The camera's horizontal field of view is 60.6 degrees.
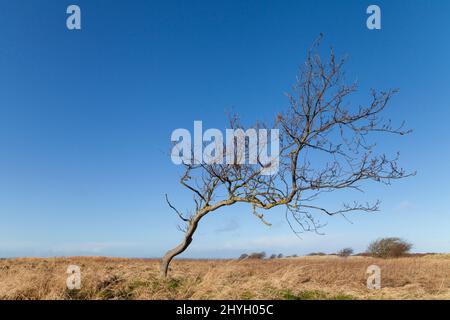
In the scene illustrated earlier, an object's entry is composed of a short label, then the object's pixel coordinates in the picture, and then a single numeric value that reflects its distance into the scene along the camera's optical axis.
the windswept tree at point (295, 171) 9.45
